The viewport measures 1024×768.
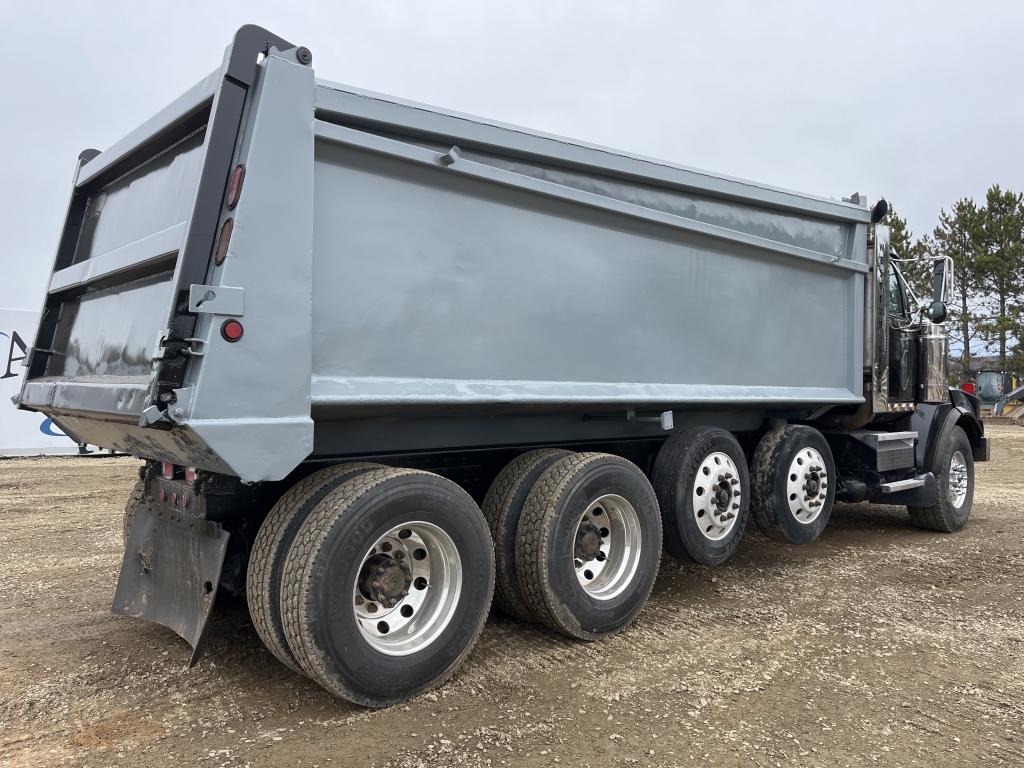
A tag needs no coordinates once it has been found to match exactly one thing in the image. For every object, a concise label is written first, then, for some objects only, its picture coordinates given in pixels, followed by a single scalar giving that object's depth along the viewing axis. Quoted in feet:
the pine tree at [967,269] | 109.81
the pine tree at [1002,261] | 106.22
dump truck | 9.97
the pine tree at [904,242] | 110.93
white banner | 42.93
